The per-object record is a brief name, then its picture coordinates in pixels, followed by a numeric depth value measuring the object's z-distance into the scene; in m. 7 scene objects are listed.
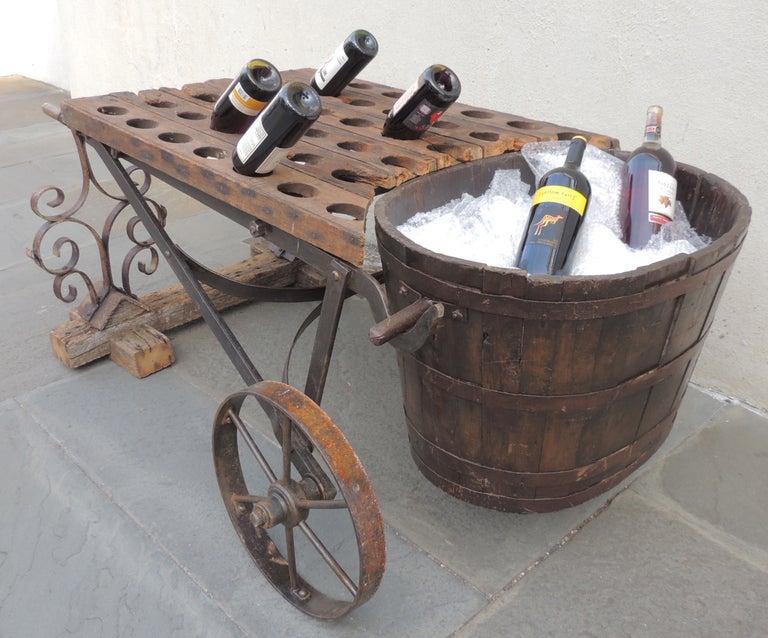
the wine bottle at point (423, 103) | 1.97
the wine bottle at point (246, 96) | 2.00
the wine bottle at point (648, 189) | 1.73
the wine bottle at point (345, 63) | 2.21
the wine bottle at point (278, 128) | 1.65
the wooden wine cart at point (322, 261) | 1.51
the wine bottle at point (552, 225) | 1.59
